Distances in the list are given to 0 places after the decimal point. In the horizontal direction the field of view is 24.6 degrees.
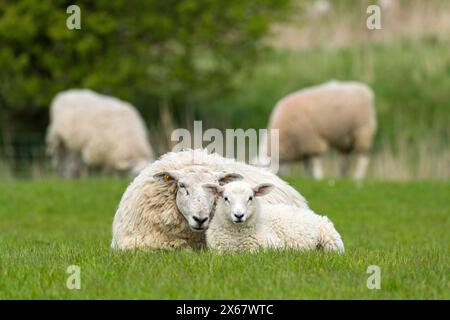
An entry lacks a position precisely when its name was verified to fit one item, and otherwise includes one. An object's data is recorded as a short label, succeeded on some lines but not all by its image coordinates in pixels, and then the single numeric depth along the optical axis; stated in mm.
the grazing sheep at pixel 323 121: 21453
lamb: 8211
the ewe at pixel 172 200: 8820
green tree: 25375
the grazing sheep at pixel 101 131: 21203
